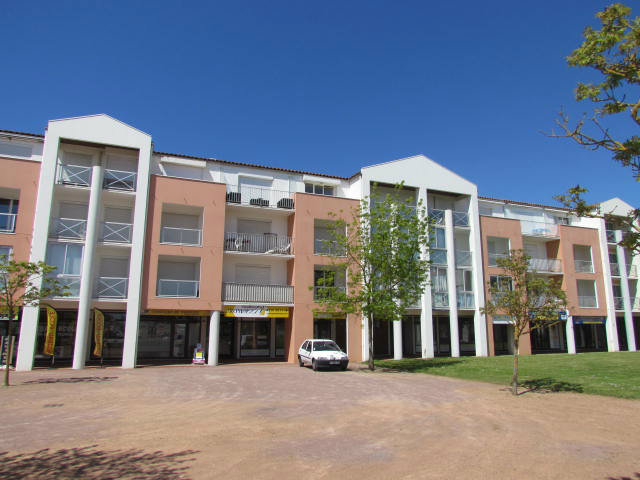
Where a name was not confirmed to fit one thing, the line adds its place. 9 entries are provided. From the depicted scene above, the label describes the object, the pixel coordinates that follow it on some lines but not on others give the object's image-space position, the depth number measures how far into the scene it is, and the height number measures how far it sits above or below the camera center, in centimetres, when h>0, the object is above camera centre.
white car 2086 -146
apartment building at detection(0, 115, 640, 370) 2217 +395
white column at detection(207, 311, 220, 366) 2369 -89
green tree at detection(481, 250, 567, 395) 1348 +80
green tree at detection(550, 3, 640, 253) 721 +427
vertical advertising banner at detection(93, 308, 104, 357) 2134 -44
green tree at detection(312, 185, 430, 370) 2172 +269
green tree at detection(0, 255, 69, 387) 1553 +99
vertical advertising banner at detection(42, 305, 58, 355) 2052 -49
